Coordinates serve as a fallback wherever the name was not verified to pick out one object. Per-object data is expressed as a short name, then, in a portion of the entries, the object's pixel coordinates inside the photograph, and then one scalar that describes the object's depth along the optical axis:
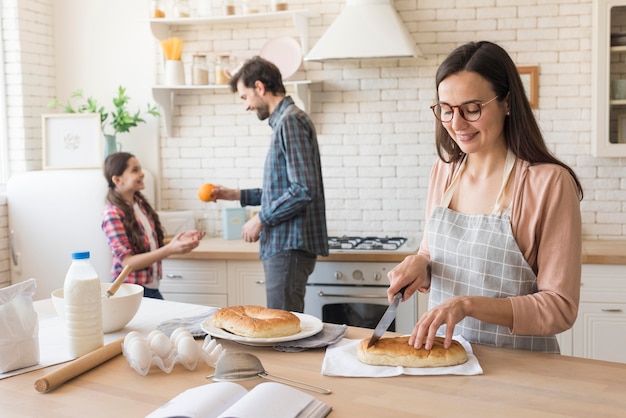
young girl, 3.59
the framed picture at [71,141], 4.67
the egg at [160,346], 1.79
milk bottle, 1.89
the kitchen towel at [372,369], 1.70
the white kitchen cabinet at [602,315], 3.84
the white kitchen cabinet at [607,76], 4.01
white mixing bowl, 2.11
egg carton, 1.75
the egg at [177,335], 1.83
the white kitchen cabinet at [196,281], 4.23
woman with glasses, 1.88
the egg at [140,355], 1.74
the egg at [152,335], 1.82
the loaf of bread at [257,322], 1.95
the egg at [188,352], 1.77
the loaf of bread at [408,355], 1.73
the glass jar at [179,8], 4.65
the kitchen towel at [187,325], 2.07
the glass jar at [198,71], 4.62
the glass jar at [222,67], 4.59
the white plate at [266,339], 1.93
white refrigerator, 4.29
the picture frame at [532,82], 4.36
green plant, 4.70
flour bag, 1.76
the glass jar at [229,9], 4.61
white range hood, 4.15
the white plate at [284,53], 4.63
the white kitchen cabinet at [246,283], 4.18
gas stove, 4.14
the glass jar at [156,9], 4.68
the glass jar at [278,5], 4.54
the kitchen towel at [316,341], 1.93
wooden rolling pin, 1.65
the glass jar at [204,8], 4.71
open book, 1.40
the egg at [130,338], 1.81
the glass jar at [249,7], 4.57
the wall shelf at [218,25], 4.52
